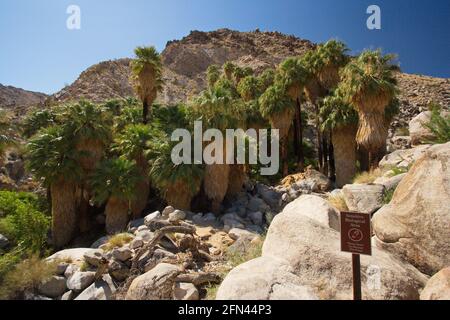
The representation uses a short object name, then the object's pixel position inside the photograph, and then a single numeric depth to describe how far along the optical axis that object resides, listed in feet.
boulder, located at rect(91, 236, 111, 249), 50.03
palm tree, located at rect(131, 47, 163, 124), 79.77
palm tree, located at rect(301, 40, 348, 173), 82.69
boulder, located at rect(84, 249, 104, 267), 33.83
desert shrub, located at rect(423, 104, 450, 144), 35.27
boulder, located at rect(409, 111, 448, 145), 49.42
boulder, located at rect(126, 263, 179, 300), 25.98
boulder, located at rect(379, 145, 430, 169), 42.14
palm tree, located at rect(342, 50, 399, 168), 61.77
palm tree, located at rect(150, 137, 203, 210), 58.80
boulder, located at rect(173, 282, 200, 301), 25.63
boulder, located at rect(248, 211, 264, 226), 57.88
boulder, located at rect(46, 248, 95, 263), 37.52
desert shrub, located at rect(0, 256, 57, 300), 30.30
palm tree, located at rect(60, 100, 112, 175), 64.34
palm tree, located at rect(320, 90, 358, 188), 72.61
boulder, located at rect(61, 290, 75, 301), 30.76
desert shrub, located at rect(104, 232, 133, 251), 40.68
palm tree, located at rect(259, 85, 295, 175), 84.48
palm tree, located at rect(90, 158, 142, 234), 59.98
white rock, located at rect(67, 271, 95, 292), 31.55
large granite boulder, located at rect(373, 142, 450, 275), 21.70
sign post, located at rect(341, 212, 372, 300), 16.87
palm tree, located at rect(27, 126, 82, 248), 60.54
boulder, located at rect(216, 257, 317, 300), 17.49
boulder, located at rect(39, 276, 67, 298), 32.04
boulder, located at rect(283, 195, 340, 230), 27.78
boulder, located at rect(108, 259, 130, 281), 32.53
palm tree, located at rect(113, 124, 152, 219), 65.41
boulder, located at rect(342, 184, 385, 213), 32.30
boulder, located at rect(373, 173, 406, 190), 34.30
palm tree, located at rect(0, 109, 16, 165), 52.80
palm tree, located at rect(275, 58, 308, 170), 85.61
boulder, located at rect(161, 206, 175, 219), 52.16
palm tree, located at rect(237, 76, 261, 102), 103.14
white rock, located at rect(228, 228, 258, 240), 43.80
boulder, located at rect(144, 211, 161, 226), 47.76
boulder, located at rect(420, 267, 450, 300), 16.77
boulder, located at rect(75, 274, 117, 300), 29.63
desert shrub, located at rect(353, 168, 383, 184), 46.62
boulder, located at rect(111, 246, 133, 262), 34.19
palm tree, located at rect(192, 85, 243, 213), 60.34
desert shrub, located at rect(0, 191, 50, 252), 50.98
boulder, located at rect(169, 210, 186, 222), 46.23
